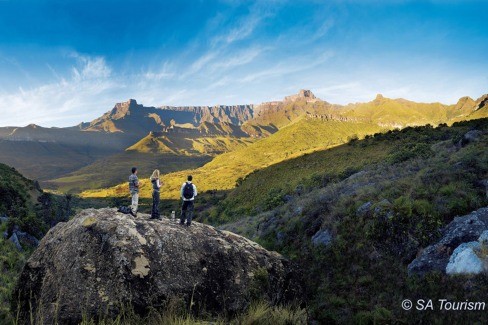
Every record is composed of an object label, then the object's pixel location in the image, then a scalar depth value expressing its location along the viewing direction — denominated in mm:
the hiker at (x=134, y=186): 10927
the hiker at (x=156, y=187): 10688
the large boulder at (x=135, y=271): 7240
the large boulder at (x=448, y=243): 8898
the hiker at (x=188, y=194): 11211
